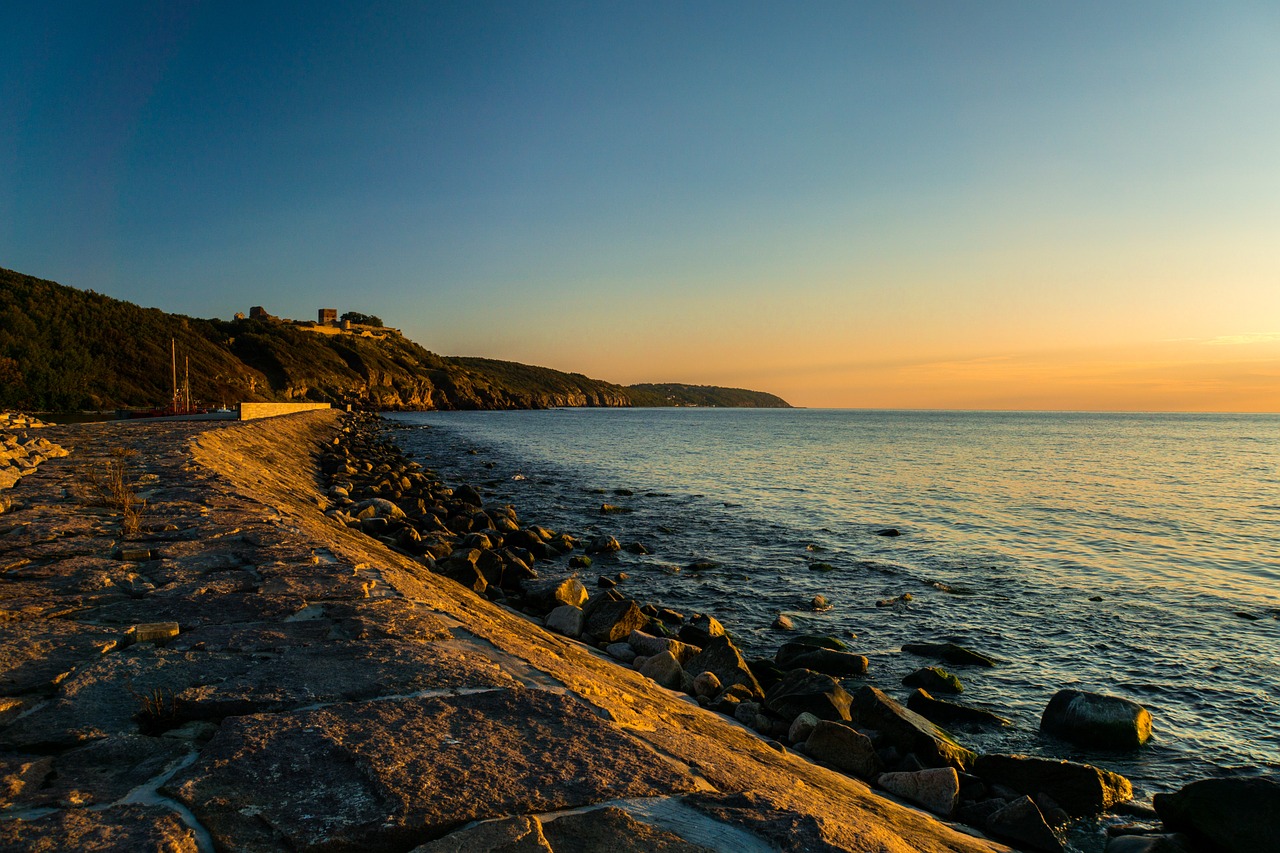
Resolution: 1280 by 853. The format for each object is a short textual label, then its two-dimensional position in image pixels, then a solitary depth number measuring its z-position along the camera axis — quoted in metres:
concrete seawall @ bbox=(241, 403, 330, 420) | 34.34
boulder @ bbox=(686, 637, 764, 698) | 7.47
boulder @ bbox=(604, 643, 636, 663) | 8.08
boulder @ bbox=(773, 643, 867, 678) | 8.21
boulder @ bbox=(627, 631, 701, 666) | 8.05
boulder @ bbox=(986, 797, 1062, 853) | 4.85
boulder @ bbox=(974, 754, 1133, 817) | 5.50
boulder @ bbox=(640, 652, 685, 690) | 7.29
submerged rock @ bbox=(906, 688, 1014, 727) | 7.21
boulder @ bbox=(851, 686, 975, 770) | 5.96
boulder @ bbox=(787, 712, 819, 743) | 6.12
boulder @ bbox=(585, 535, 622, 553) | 14.83
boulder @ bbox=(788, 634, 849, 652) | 8.88
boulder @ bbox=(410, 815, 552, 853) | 2.31
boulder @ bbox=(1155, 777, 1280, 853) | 4.43
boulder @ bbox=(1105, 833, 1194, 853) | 4.33
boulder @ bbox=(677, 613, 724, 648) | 8.79
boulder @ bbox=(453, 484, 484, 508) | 20.08
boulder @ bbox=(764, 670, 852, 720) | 6.46
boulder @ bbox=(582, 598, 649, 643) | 8.69
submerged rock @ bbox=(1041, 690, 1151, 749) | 6.67
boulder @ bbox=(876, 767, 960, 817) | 5.23
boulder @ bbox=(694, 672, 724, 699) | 7.09
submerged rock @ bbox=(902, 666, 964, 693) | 7.93
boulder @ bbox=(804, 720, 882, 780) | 5.70
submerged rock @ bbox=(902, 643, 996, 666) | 8.84
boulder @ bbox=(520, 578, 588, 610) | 9.88
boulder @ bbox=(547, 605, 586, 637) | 8.87
